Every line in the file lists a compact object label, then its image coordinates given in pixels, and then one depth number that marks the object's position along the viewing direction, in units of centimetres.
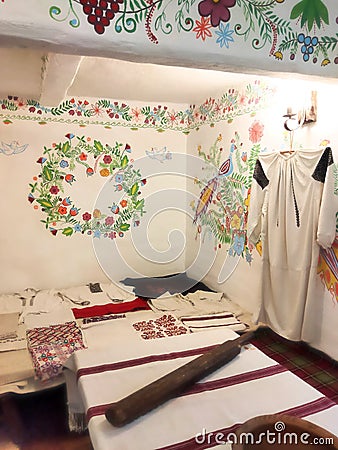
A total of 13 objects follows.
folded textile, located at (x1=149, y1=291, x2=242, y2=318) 288
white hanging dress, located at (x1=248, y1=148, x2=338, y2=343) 210
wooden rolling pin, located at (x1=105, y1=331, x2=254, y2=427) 106
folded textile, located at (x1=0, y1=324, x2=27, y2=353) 223
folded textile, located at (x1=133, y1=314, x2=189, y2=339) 246
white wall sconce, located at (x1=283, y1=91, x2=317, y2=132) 220
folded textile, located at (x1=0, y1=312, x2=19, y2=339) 240
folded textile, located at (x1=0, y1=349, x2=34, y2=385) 199
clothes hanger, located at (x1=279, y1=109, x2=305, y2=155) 229
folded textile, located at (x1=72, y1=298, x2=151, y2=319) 281
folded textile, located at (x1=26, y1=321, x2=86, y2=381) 201
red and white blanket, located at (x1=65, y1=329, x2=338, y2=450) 103
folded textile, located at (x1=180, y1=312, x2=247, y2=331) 261
